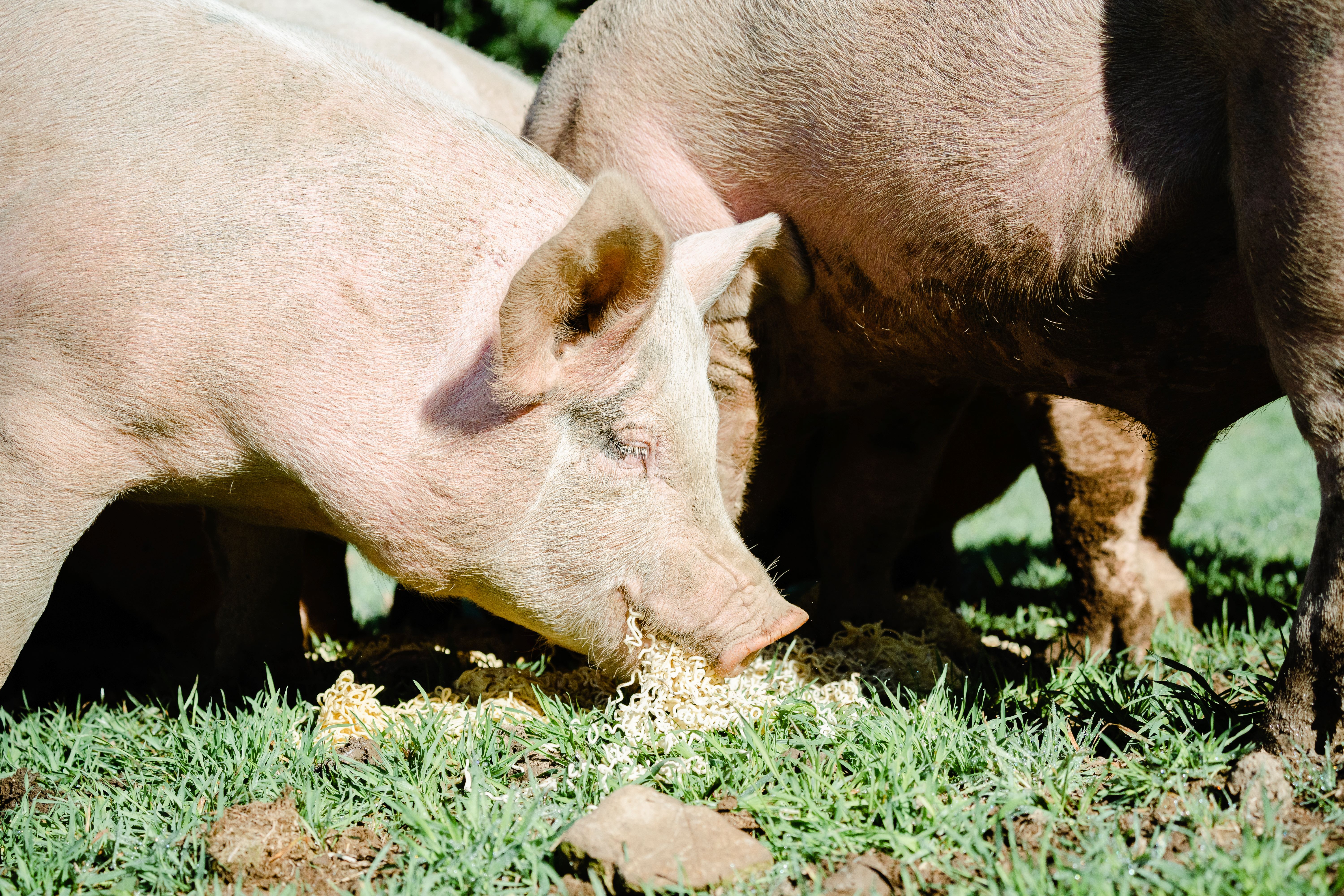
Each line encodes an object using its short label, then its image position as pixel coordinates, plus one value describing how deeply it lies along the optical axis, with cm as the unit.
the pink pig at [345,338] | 263
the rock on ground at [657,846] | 207
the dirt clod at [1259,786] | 216
